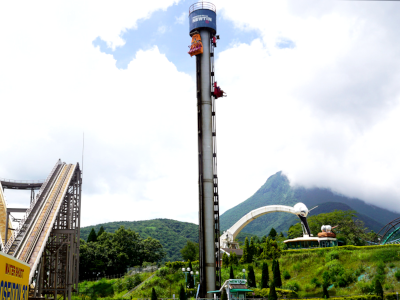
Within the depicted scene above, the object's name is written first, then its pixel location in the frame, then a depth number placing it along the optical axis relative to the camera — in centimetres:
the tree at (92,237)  9362
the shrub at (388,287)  4699
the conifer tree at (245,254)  6347
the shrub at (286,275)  5597
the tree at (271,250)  6175
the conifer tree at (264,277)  5075
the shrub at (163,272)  6391
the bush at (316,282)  5144
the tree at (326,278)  5018
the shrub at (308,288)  5105
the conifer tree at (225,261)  6406
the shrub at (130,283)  6419
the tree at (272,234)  9256
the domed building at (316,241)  6606
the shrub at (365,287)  4702
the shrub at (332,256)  5709
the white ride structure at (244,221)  7750
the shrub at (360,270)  5153
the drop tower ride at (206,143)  4656
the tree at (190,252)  8307
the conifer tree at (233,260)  6343
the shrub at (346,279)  4994
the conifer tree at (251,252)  6322
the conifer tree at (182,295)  4622
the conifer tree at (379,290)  4322
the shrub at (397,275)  4853
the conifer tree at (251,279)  5214
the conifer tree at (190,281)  5798
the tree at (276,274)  5107
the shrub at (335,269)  5175
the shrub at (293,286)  5088
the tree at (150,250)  8891
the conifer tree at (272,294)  4308
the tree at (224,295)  4047
